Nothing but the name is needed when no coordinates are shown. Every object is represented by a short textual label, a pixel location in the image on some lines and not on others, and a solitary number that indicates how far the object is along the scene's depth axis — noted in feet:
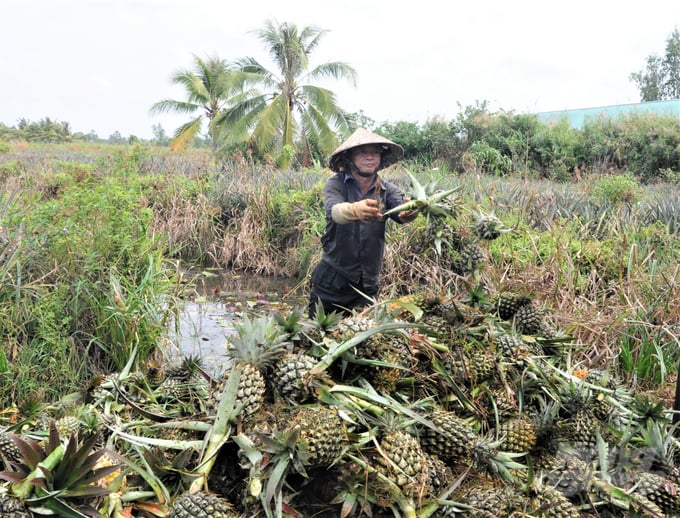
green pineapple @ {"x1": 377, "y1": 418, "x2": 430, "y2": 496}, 4.70
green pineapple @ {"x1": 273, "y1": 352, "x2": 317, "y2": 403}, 5.20
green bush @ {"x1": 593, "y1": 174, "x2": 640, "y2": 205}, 23.58
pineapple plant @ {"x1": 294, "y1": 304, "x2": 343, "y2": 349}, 5.83
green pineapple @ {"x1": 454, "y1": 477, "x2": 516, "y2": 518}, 4.76
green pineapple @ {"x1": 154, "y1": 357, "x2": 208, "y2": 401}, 5.96
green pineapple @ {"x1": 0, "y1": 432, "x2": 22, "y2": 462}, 4.78
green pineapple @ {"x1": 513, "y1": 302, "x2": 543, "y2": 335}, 7.05
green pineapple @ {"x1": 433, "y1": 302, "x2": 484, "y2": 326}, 6.56
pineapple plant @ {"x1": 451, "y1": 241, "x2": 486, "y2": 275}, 6.65
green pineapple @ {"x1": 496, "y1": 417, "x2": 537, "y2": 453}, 5.49
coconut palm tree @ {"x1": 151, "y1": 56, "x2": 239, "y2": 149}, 74.79
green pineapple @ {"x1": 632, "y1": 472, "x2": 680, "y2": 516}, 5.44
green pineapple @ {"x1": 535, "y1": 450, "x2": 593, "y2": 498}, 5.32
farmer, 11.12
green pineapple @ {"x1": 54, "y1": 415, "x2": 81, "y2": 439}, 5.15
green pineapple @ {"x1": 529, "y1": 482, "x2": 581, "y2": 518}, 4.88
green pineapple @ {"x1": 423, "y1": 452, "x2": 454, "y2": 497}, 4.92
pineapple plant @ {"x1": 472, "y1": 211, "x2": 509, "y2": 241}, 6.49
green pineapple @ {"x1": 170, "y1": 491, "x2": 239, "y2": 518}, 4.18
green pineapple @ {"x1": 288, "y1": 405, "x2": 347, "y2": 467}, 4.53
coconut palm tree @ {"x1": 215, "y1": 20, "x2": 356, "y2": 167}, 61.62
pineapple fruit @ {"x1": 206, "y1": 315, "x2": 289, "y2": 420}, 4.94
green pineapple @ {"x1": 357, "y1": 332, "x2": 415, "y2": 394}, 5.58
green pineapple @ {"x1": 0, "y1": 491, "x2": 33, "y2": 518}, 3.89
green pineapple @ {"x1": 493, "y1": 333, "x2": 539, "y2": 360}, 6.36
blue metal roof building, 70.05
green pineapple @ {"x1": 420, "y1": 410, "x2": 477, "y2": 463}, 5.23
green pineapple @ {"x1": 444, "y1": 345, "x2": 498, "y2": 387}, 6.03
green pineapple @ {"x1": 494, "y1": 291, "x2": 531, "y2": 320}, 7.30
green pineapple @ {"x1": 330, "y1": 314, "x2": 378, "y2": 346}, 5.63
